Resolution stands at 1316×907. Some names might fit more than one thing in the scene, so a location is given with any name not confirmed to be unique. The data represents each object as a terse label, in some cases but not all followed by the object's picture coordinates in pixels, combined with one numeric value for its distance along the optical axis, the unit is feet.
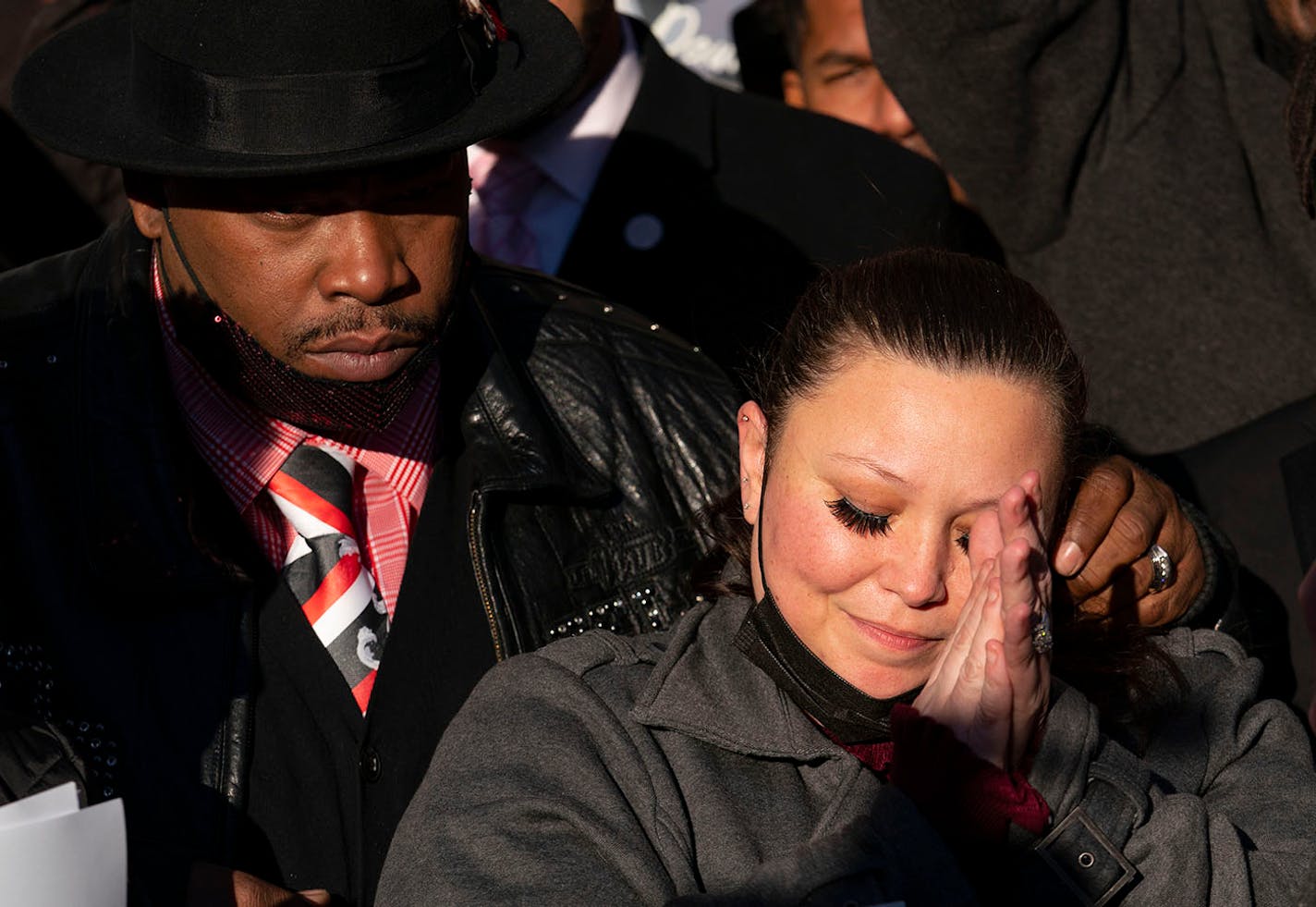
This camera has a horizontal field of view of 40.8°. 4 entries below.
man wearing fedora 8.99
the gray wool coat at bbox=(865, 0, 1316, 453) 12.12
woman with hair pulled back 7.46
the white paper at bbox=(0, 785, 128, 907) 6.47
